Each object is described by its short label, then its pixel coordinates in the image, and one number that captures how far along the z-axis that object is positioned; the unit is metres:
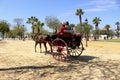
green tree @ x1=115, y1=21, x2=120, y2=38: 58.62
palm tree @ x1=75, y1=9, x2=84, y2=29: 34.19
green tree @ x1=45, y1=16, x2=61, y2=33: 31.77
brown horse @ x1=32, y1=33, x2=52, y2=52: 6.69
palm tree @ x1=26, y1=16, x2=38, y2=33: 37.29
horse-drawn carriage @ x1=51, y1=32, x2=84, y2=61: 5.91
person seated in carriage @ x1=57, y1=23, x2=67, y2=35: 5.89
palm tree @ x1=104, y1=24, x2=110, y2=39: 52.90
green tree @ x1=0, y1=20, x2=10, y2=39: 32.28
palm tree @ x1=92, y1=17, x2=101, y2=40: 43.19
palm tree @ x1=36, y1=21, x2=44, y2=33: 36.06
